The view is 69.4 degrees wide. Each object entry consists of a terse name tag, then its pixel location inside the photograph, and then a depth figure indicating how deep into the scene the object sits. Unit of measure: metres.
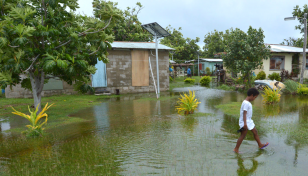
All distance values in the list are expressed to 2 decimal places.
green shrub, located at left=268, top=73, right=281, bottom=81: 19.70
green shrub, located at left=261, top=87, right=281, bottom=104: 10.27
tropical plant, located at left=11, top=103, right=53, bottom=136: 6.21
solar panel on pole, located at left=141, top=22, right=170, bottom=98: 12.99
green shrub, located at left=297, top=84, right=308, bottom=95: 12.90
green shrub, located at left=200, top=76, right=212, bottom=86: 22.37
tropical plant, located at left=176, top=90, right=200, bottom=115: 8.66
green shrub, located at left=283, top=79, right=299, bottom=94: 13.67
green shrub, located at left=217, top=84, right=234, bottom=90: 17.98
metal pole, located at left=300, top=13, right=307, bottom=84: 14.45
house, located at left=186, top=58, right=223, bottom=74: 35.06
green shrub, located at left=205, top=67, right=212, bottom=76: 34.15
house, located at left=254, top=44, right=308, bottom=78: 21.27
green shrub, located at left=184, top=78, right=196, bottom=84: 24.33
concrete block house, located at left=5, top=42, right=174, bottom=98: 15.63
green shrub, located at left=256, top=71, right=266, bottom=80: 20.46
